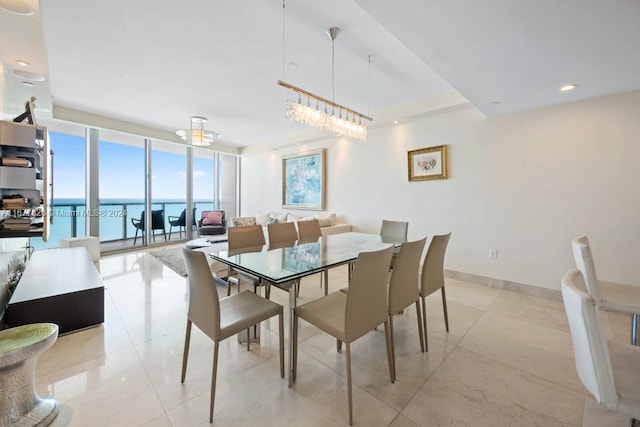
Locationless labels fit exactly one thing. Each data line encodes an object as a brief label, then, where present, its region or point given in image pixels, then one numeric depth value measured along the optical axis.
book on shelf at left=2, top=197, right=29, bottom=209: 1.90
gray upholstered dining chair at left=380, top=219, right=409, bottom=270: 3.20
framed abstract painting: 5.61
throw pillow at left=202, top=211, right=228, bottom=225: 6.45
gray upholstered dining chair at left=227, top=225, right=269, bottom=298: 2.69
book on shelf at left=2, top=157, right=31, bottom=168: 1.90
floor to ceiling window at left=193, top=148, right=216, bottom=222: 6.91
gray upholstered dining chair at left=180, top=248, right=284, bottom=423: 1.50
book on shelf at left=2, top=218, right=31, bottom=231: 1.87
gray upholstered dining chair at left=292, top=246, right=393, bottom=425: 1.49
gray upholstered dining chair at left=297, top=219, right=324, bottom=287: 3.28
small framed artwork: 3.87
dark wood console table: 2.13
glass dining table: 1.71
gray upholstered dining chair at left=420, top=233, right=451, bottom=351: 2.15
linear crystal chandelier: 2.41
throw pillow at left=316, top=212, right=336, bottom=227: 4.86
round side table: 1.32
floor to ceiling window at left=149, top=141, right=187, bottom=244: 6.24
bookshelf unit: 1.87
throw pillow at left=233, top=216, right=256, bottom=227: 5.32
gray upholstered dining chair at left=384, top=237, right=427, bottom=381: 1.85
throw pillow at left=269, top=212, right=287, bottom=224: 5.88
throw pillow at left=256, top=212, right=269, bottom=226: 6.20
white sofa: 4.72
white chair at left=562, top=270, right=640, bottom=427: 0.96
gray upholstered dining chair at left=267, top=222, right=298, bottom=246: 2.98
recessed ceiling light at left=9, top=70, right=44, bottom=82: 2.47
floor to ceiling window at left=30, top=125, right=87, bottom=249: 5.18
